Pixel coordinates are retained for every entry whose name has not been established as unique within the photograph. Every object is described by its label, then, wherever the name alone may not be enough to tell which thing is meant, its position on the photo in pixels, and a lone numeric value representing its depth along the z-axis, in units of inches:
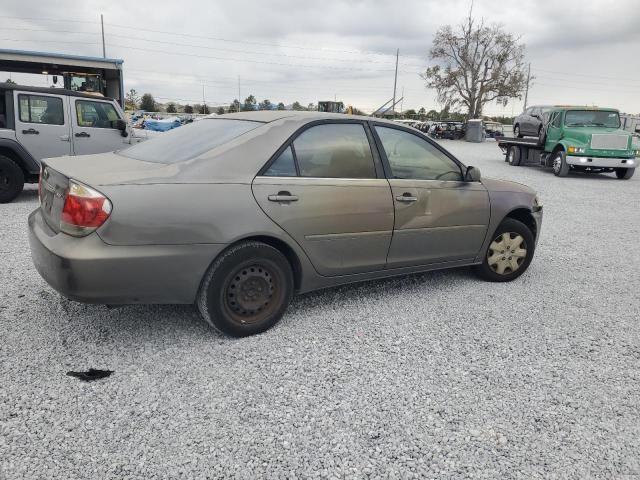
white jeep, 301.4
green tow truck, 564.4
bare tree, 2042.3
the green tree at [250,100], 2669.8
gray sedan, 111.0
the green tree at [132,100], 2269.4
